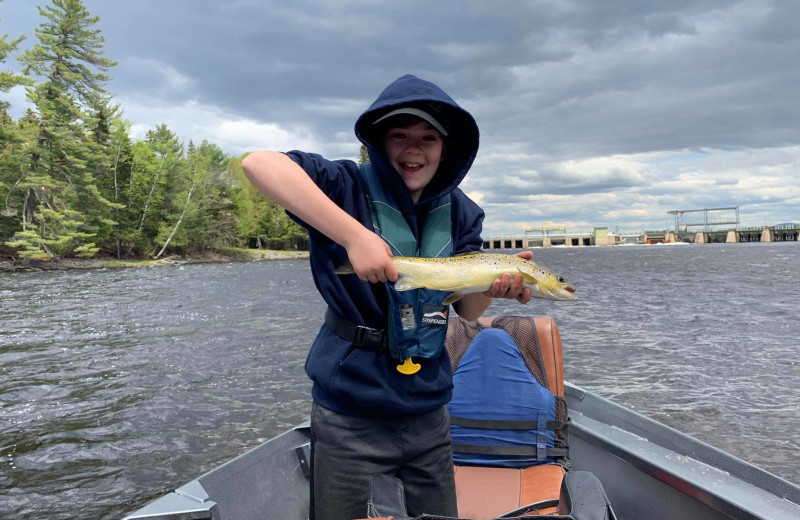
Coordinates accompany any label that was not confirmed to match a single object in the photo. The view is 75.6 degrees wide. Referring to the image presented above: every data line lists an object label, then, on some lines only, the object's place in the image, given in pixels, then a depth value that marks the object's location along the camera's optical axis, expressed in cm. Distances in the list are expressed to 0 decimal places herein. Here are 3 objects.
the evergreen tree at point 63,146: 5331
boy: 236
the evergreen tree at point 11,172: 5180
